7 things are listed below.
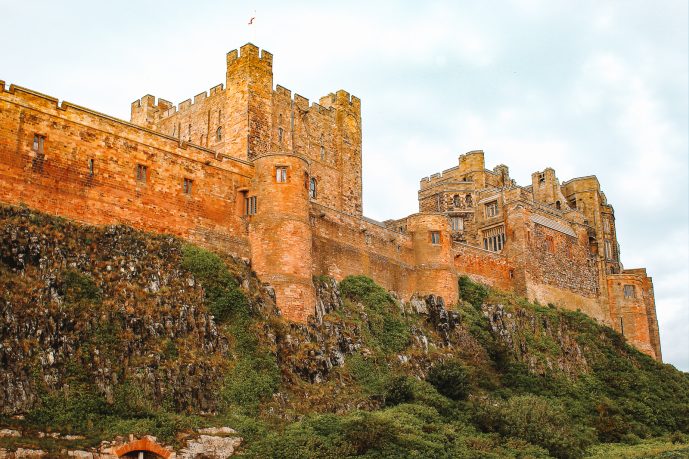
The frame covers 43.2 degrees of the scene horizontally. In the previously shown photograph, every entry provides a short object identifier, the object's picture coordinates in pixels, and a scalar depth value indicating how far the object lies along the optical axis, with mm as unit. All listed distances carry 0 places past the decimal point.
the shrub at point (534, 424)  39062
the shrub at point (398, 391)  39375
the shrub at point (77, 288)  32406
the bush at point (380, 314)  44594
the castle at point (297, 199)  36781
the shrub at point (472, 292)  52875
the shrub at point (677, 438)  46812
